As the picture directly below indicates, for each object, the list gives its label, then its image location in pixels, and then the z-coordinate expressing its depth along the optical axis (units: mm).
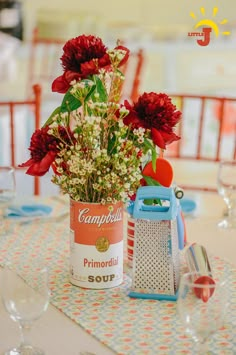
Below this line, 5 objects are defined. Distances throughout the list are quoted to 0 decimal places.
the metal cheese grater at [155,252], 993
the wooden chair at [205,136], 3866
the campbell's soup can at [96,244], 1006
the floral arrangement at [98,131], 972
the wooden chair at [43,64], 4316
